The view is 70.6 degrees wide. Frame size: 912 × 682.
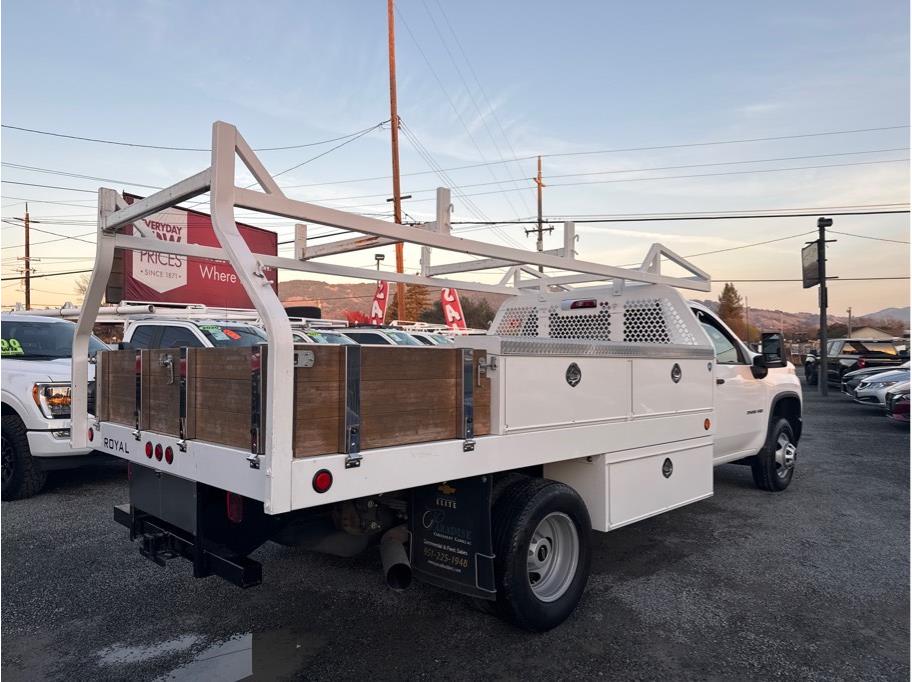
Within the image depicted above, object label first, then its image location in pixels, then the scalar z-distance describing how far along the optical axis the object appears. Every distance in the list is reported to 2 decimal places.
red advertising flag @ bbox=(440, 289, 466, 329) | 20.03
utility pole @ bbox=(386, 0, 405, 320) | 21.48
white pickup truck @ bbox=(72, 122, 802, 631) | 2.50
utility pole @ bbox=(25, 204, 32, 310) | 41.03
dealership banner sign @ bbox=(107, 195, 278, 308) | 20.44
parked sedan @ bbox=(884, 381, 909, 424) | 11.31
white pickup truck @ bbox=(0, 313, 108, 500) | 6.12
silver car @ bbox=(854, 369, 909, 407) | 13.77
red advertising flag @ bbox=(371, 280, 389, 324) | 20.59
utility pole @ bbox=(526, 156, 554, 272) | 36.22
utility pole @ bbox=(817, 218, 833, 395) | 21.30
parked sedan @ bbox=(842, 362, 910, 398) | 15.41
